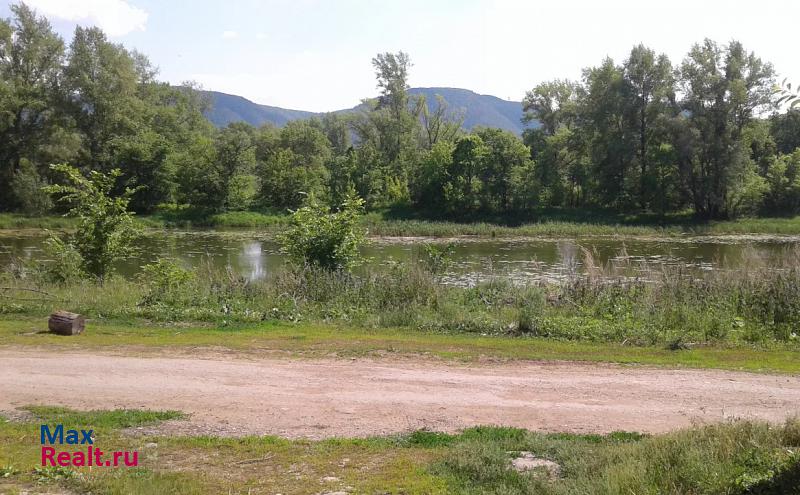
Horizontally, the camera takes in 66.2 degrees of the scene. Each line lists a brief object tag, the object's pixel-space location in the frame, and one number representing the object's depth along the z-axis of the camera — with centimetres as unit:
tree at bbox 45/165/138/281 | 1938
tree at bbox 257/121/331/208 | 6531
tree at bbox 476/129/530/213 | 5975
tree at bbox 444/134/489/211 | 6028
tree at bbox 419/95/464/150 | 7806
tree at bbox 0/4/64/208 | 5647
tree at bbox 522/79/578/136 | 7175
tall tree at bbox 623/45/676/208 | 5719
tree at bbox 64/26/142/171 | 5941
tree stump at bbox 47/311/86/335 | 1293
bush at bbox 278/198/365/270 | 1928
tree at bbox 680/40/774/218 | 5359
